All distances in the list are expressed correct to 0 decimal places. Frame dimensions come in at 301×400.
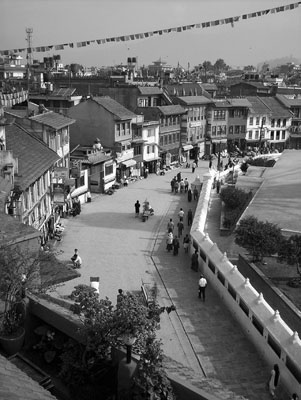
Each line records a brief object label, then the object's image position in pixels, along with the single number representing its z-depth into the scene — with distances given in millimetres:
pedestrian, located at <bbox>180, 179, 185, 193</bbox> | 43844
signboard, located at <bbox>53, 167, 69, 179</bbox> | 31608
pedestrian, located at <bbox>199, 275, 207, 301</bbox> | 21109
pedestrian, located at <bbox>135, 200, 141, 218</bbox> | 35312
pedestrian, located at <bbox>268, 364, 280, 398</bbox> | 14891
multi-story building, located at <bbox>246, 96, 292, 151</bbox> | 71375
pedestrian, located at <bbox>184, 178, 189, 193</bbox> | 43884
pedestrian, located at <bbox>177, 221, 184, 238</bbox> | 30734
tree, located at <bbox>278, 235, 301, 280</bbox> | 19406
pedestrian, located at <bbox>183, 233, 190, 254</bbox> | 27422
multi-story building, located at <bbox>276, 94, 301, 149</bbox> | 76000
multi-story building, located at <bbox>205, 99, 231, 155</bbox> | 67688
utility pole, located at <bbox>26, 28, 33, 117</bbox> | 57006
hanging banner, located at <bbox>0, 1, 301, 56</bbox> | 30984
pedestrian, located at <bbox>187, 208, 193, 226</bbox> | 33500
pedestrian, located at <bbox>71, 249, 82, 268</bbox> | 24750
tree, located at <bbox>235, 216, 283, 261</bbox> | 20766
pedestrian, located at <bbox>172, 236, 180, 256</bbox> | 27219
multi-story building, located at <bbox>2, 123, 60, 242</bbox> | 23095
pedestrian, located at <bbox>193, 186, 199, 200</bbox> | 41125
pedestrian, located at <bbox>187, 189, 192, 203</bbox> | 40438
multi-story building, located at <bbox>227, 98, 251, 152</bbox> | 69375
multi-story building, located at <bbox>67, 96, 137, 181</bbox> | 46250
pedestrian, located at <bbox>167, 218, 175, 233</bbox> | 29956
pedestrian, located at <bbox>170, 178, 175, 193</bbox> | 43562
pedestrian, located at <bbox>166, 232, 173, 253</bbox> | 27812
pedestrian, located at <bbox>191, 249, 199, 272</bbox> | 24755
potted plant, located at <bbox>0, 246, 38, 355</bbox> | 9797
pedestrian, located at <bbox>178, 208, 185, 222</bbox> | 32912
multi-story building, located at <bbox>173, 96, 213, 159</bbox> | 62562
